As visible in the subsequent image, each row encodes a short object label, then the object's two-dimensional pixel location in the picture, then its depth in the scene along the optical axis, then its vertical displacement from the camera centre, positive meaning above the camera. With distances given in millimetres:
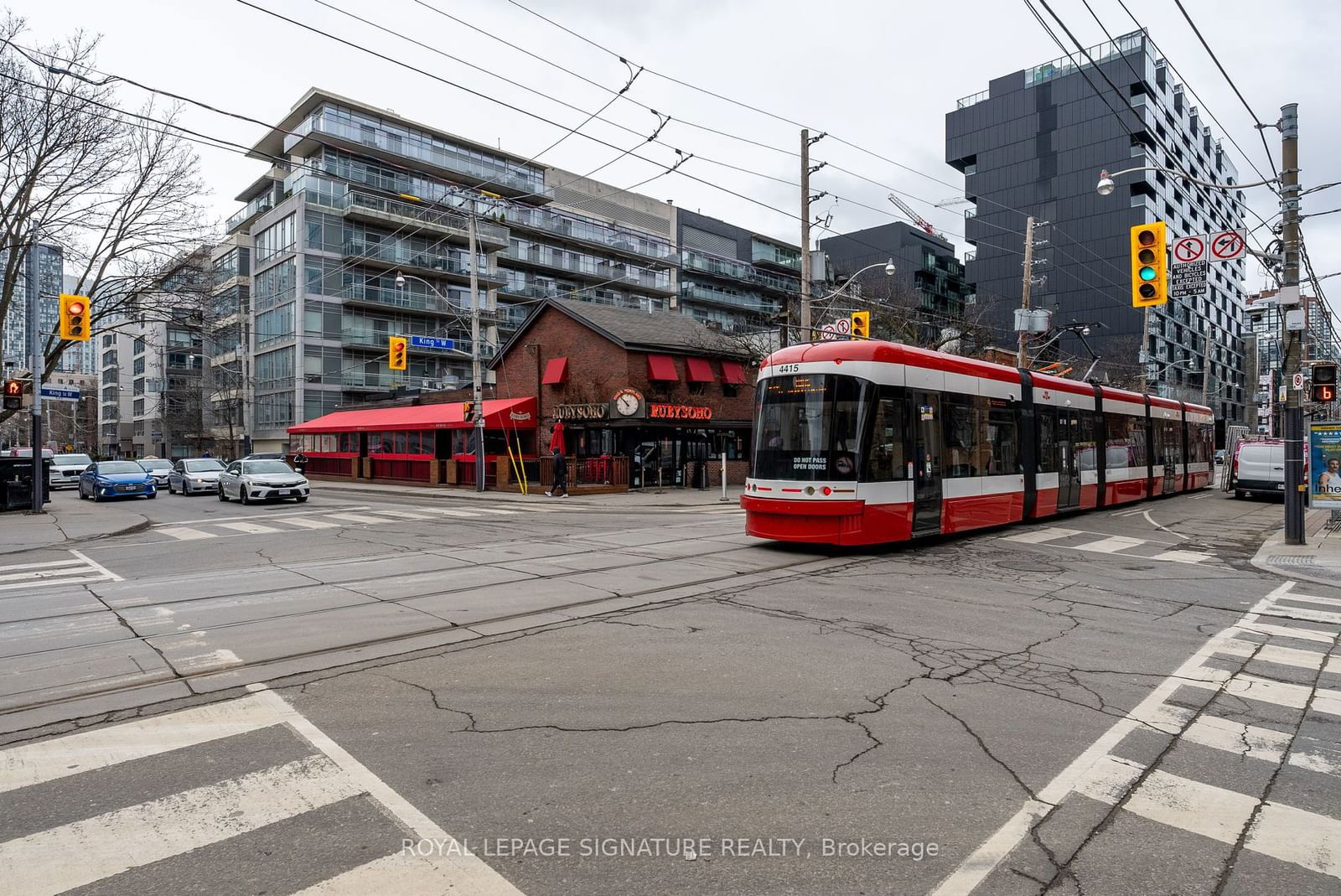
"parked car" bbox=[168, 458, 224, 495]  30125 -971
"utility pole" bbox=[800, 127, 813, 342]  23422 +7638
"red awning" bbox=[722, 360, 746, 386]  33031 +3334
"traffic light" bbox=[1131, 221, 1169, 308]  13578 +3381
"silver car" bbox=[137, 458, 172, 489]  33725 -810
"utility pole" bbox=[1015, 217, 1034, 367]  26094 +6018
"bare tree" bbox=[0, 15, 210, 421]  20469 +8016
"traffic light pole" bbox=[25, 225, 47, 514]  20016 +2537
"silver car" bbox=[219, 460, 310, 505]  24422 -1029
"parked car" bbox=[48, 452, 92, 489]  35438 -791
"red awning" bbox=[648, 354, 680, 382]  30047 +3264
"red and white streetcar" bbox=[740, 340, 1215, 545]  11562 +28
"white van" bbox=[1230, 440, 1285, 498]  24480 -807
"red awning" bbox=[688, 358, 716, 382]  31856 +3318
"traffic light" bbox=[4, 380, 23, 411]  20031 +1603
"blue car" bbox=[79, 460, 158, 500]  26938 -1053
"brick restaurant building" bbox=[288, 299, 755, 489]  29734 +1812
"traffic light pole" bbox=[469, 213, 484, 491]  28047 +2791
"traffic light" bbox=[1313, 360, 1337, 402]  14046 +1198
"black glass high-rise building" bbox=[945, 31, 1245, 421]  72125 +26212
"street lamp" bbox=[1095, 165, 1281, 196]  17859 +6338
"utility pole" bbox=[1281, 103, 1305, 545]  13766 +2927
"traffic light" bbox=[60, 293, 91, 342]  19281 +3567
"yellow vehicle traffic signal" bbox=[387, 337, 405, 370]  29469 +3944
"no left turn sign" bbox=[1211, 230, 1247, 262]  14695 +4008
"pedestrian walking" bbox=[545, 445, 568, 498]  26953 -951
